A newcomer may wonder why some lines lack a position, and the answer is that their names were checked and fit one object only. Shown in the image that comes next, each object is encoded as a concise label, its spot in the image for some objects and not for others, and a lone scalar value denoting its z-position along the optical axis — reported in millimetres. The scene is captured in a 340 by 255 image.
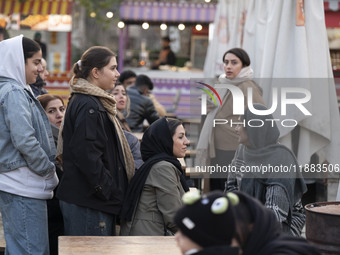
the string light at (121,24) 43777
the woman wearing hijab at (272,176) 8503
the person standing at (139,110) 16552
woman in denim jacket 8774
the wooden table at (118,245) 7429
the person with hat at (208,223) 4447
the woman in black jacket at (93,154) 9030
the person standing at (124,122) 11663
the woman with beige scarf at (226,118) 13527
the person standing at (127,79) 19042
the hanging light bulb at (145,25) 44619
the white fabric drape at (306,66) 12759
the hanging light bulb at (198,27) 44346
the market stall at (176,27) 40532
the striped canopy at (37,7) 38226
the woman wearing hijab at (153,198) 9073
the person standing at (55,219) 10624
